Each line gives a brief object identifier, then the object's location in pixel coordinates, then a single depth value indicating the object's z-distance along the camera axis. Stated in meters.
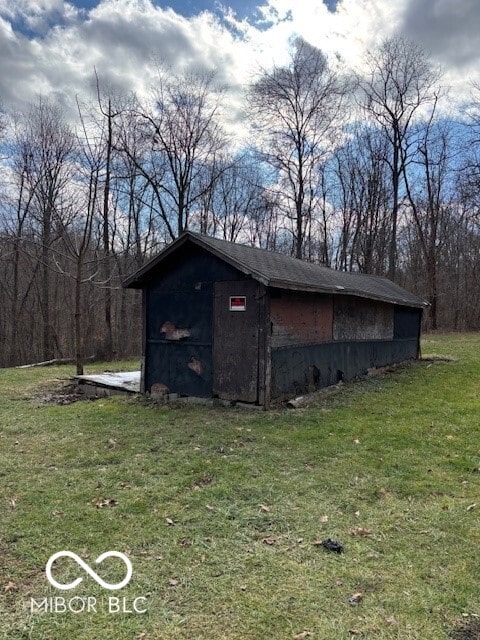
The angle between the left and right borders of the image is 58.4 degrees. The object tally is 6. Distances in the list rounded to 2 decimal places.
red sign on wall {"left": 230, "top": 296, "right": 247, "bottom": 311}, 7.52
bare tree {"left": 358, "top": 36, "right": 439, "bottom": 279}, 24.39
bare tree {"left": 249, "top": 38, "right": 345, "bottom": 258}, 21.45
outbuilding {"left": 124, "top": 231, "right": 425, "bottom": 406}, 7.41
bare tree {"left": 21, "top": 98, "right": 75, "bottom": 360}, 17.84
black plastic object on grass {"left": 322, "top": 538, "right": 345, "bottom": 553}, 3.02
